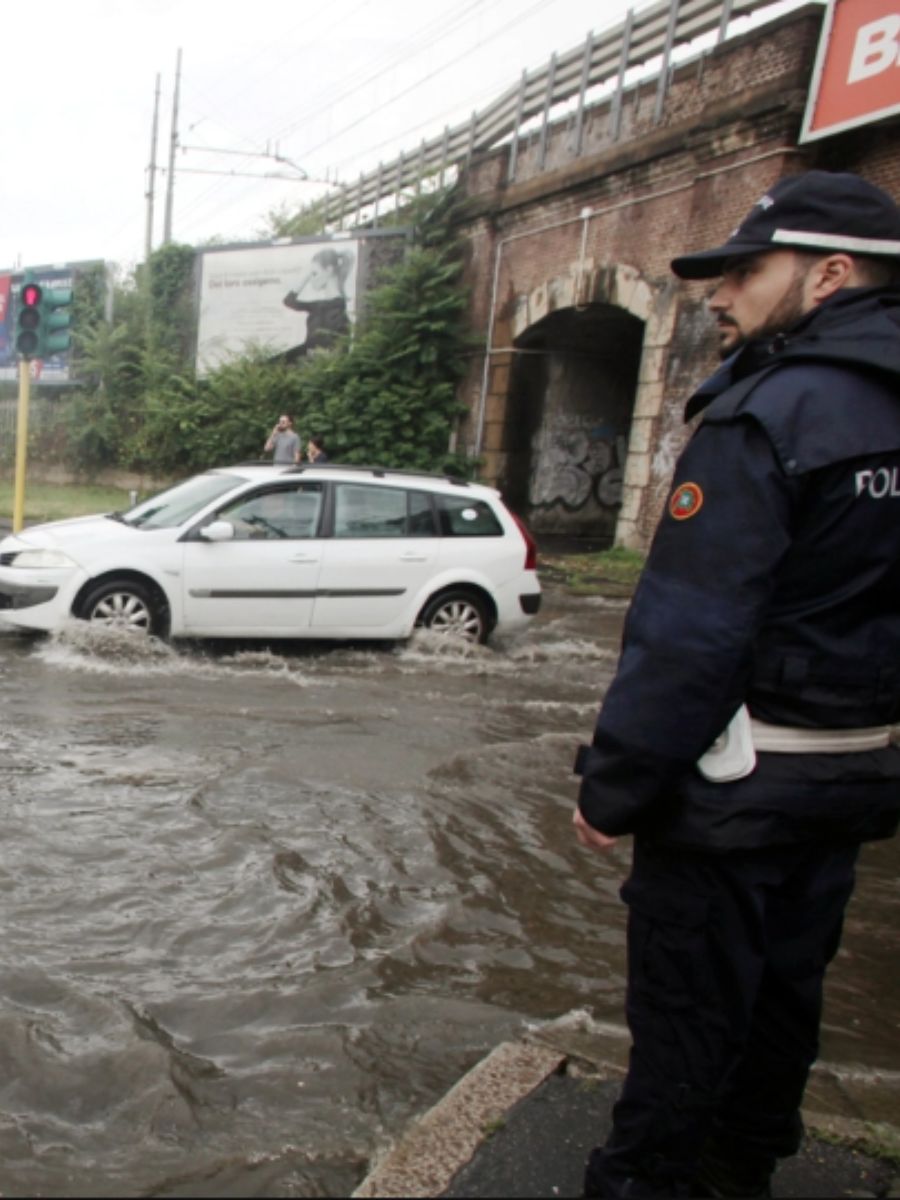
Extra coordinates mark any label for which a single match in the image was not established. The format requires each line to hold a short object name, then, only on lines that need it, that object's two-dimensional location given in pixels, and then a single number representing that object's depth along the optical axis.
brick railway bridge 14.05
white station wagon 7.98
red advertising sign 12.31
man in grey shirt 17.31
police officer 1.87
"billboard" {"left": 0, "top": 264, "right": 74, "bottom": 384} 29.45
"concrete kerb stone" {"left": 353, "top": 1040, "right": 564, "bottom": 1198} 2.19
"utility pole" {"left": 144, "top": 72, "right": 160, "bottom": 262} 36.56
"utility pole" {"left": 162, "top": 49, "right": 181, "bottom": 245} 36.28
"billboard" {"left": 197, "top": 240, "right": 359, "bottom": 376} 23.38
